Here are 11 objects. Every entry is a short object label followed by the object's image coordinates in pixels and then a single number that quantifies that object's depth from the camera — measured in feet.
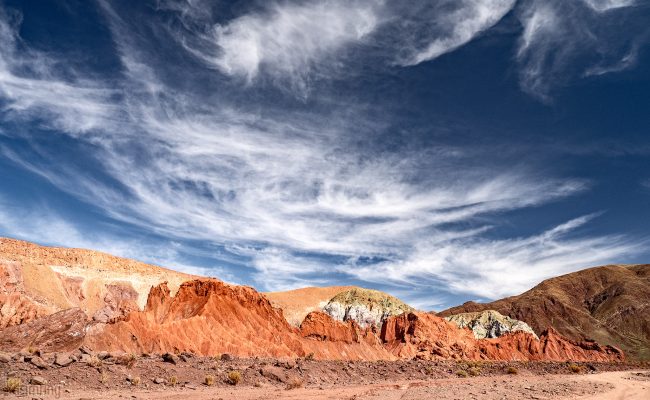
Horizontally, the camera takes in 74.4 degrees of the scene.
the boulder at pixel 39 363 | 50.34
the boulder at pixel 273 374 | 68.85
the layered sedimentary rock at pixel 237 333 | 99.76
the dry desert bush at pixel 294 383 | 63.82
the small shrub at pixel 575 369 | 150.41
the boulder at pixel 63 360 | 52.06
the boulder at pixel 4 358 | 49.42
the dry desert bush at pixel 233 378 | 62.22
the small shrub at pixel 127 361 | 58.44
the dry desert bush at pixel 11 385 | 43.29
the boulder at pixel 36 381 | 46.11
